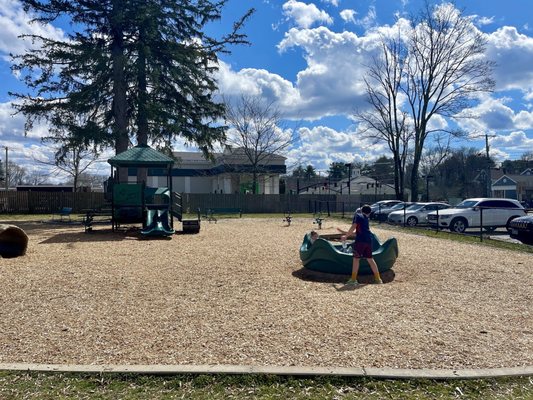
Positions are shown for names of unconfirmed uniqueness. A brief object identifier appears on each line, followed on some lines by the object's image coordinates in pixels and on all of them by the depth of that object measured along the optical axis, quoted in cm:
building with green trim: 4631
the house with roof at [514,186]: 5866
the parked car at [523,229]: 1346
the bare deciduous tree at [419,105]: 3550
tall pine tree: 2167
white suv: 1856
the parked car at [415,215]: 2261
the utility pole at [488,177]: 4878
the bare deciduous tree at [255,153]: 4475
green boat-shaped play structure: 789
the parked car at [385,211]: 2657
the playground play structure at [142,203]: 1516
